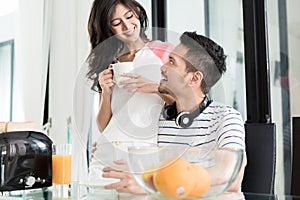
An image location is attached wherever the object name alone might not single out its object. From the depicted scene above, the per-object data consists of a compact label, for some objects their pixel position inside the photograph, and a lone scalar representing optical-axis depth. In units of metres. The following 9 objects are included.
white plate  2.07
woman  2.08
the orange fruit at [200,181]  1.55
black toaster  2.07
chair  2.10
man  2.02
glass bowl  1.54
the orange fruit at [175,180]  1.53
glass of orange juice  2.09
